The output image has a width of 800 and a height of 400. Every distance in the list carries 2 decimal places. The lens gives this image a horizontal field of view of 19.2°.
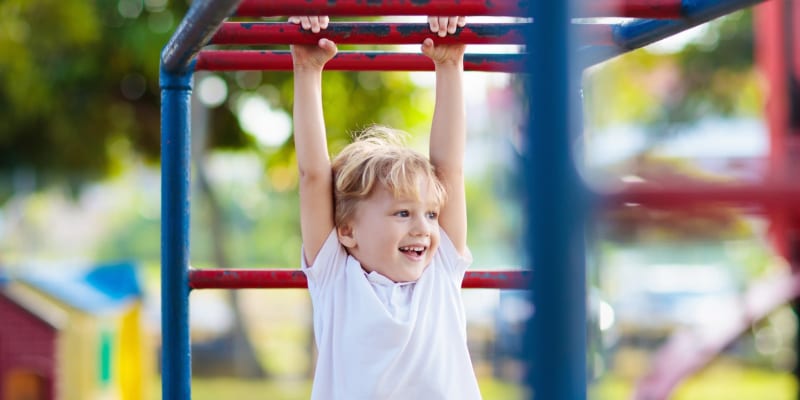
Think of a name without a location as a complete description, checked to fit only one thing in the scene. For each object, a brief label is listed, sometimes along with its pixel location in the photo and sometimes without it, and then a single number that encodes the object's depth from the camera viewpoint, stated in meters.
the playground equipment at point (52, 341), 6.98
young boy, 2.97
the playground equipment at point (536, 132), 2.15
